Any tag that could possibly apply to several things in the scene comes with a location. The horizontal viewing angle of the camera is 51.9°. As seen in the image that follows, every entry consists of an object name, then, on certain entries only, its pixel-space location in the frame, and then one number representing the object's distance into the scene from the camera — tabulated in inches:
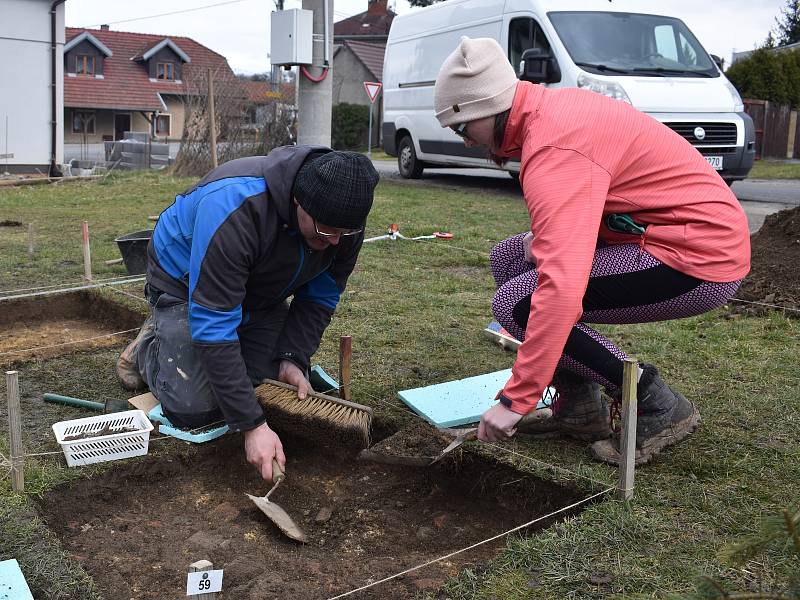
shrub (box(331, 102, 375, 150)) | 1177.4
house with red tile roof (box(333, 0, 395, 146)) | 1547.7
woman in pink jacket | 91.9
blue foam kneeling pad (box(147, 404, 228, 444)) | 129.0
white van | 380.5
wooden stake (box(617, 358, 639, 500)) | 101.7
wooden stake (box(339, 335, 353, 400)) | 133.1
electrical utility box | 225.6
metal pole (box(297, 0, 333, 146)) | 231.1
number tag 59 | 71.7
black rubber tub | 237.6
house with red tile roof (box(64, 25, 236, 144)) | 1604.3
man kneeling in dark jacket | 109.1
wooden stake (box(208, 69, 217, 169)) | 410.9
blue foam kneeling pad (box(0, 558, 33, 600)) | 81.6
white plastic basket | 118.0
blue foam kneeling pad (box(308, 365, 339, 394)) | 150.6
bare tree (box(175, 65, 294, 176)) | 605.6
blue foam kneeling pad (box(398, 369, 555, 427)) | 134.9
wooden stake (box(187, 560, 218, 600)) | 70.7
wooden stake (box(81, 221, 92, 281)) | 230.1
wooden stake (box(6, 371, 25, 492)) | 105.6
